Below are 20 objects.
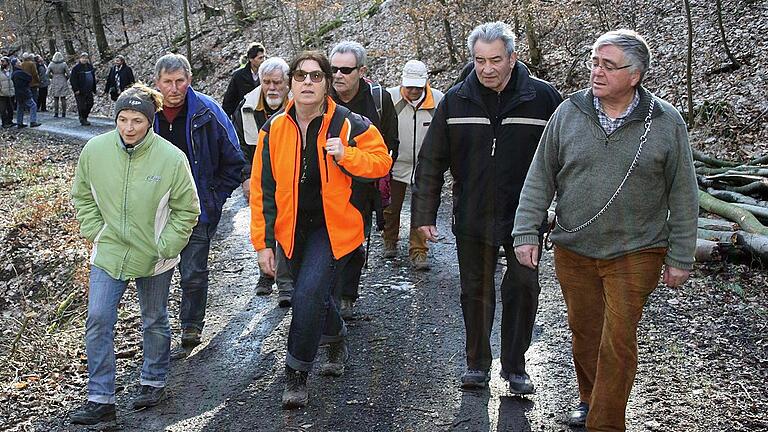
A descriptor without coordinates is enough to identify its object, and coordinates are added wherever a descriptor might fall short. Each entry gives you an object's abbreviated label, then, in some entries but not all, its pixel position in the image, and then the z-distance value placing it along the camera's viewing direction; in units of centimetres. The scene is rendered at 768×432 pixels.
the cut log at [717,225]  839
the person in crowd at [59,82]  2645
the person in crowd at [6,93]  2419
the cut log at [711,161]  1066
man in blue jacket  622
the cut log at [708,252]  794
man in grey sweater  412
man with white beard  750
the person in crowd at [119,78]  2402
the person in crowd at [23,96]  2423
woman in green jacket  507
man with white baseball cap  836
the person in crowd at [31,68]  2619
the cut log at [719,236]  796
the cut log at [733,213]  812
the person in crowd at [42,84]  2900
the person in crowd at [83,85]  2356
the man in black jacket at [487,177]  499
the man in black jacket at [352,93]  696
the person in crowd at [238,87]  945
